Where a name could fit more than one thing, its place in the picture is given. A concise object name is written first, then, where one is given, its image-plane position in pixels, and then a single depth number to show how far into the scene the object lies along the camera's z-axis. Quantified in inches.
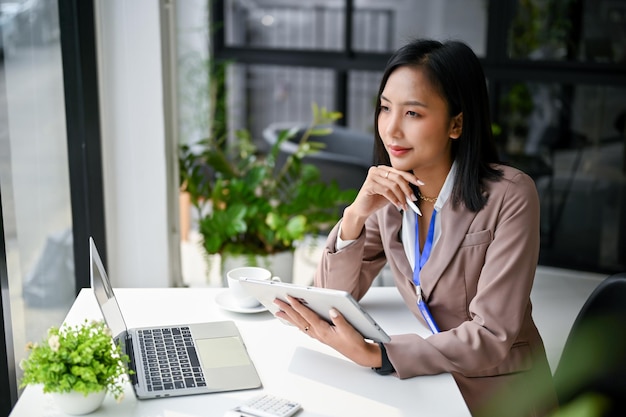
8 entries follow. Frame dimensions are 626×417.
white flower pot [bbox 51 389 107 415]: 54.8
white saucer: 75.9
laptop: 61.3
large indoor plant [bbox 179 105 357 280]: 140.1
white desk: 58.4
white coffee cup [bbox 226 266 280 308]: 76.6
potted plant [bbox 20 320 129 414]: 53.7
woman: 67.1
